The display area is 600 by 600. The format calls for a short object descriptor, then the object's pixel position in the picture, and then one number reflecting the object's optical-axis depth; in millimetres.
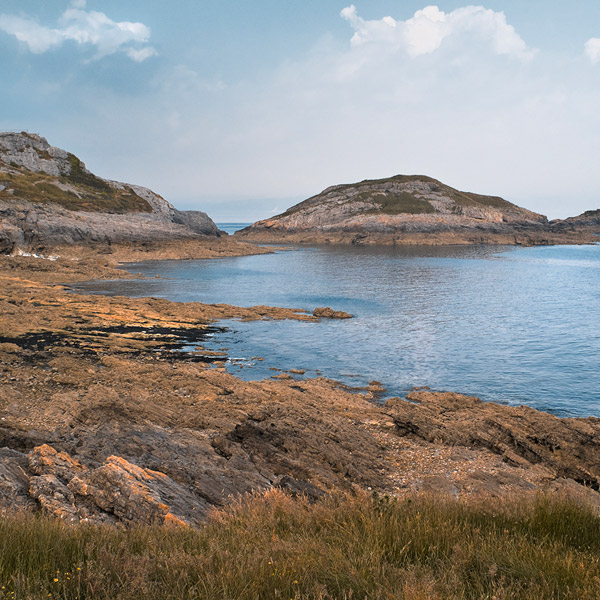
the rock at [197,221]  117875
